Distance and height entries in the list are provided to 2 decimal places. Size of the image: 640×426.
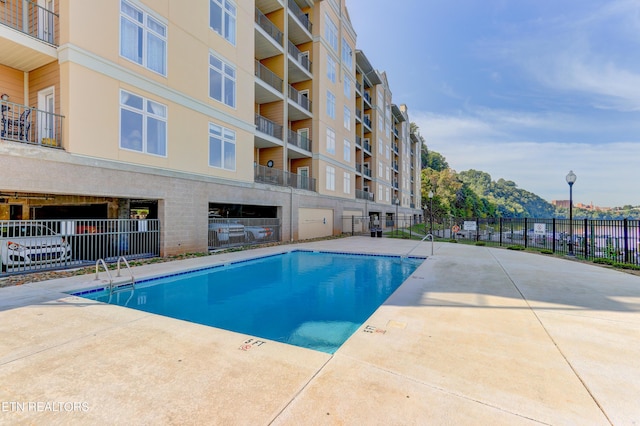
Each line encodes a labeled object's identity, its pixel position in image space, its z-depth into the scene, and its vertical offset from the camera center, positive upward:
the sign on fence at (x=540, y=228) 15.66 -0.71
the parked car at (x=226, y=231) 14.52 -0.82
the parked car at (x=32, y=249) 8.10 -0.96
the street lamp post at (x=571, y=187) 13.84 +1.34
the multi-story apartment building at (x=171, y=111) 9.08 +4.47
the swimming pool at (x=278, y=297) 5.71 -2.14
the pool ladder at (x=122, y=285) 7.27 -1.78
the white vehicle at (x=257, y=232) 16.86 -1.01
